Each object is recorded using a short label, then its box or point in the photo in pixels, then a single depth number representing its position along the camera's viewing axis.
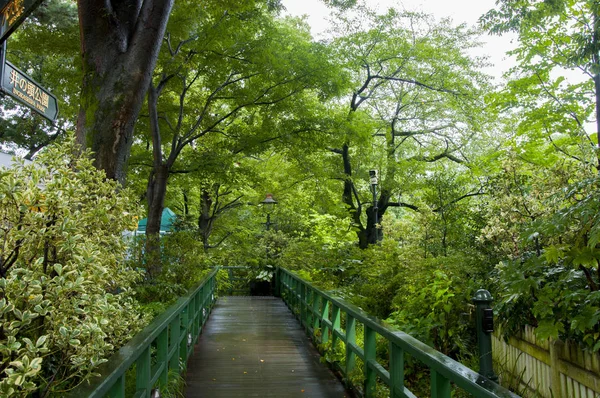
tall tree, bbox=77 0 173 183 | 4.60
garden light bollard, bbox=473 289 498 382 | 4.09
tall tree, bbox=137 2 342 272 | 10.19
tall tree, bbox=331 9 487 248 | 17.67
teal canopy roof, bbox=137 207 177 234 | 12.93
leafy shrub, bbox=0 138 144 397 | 2.20
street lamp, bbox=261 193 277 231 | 15.82
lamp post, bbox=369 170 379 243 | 14.86
